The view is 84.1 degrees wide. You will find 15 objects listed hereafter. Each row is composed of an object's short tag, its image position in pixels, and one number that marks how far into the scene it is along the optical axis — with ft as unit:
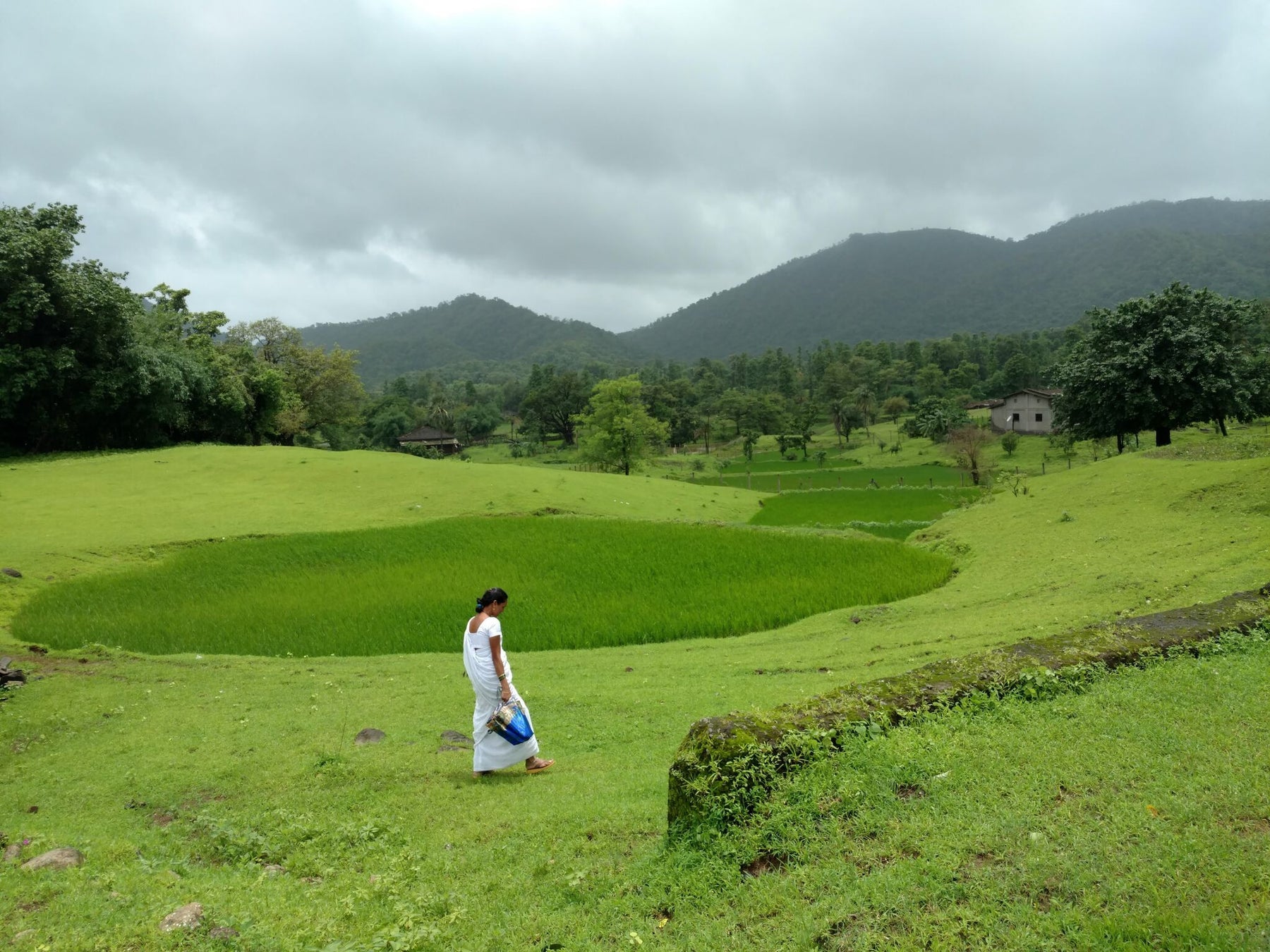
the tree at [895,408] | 297.94
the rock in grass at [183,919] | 11.71
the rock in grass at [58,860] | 14.78
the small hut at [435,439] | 305.51
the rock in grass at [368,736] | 24.21
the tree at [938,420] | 214.69
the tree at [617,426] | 171.32
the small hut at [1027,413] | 221.66
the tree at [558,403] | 317.42
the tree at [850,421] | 264.11
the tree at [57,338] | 91.35
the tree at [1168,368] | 96.32
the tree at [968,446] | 136.56
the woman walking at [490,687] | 21.43
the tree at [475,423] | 348.79
